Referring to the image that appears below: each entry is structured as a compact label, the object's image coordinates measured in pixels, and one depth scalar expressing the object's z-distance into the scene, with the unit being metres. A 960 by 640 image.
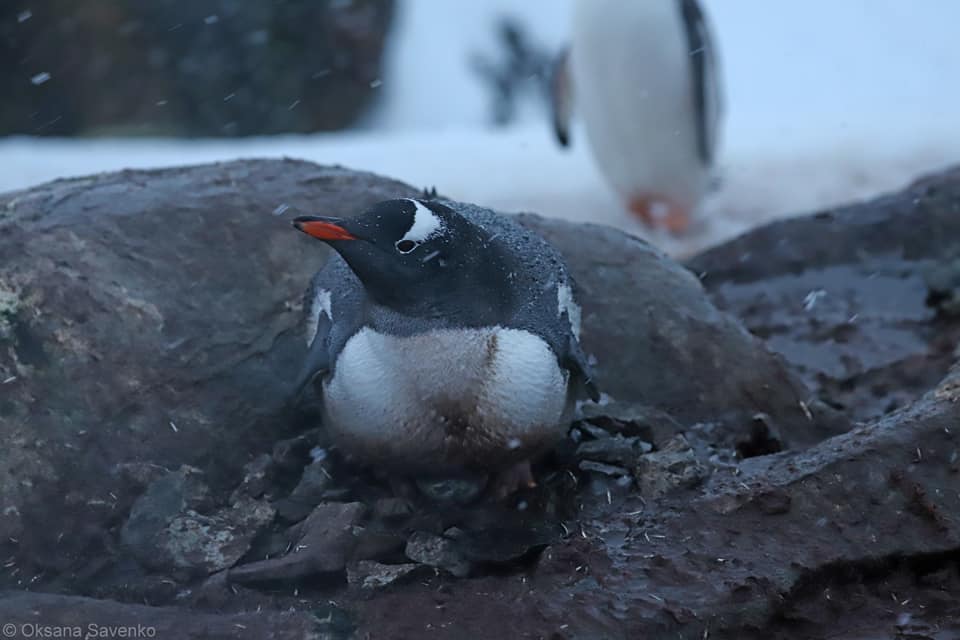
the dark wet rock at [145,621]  9.06
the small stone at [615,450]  9.30
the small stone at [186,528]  9.19
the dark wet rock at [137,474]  9.25
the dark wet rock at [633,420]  9.35
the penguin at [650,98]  12.79
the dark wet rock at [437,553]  9.17
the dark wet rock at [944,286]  9.76
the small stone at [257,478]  9.26
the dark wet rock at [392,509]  9.23
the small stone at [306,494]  9.24
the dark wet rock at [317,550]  9.15
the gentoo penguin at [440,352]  9.15
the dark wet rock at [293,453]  9.30
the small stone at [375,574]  9.14
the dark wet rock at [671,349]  9.46
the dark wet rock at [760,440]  9.40
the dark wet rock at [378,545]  9.18
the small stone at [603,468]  9.28
